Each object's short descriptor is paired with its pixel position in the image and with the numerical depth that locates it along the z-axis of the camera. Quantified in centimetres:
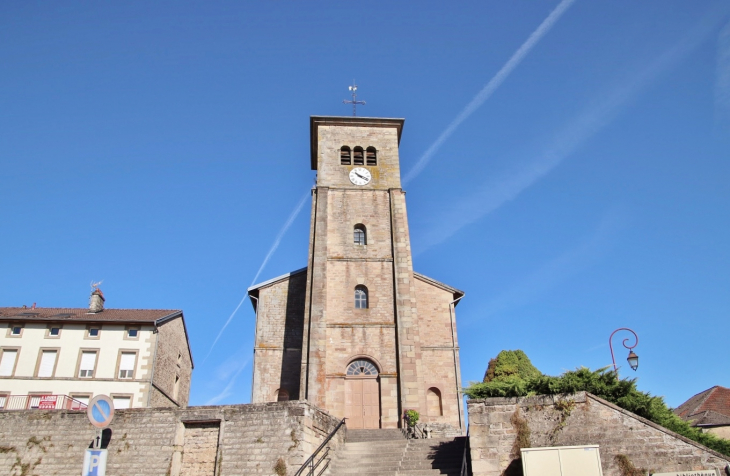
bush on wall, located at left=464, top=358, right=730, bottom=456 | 1295
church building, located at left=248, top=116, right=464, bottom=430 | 2200
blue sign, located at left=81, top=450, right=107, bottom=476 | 955
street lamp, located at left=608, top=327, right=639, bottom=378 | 1540
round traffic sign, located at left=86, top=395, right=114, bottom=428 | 1047
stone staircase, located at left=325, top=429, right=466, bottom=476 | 1423
